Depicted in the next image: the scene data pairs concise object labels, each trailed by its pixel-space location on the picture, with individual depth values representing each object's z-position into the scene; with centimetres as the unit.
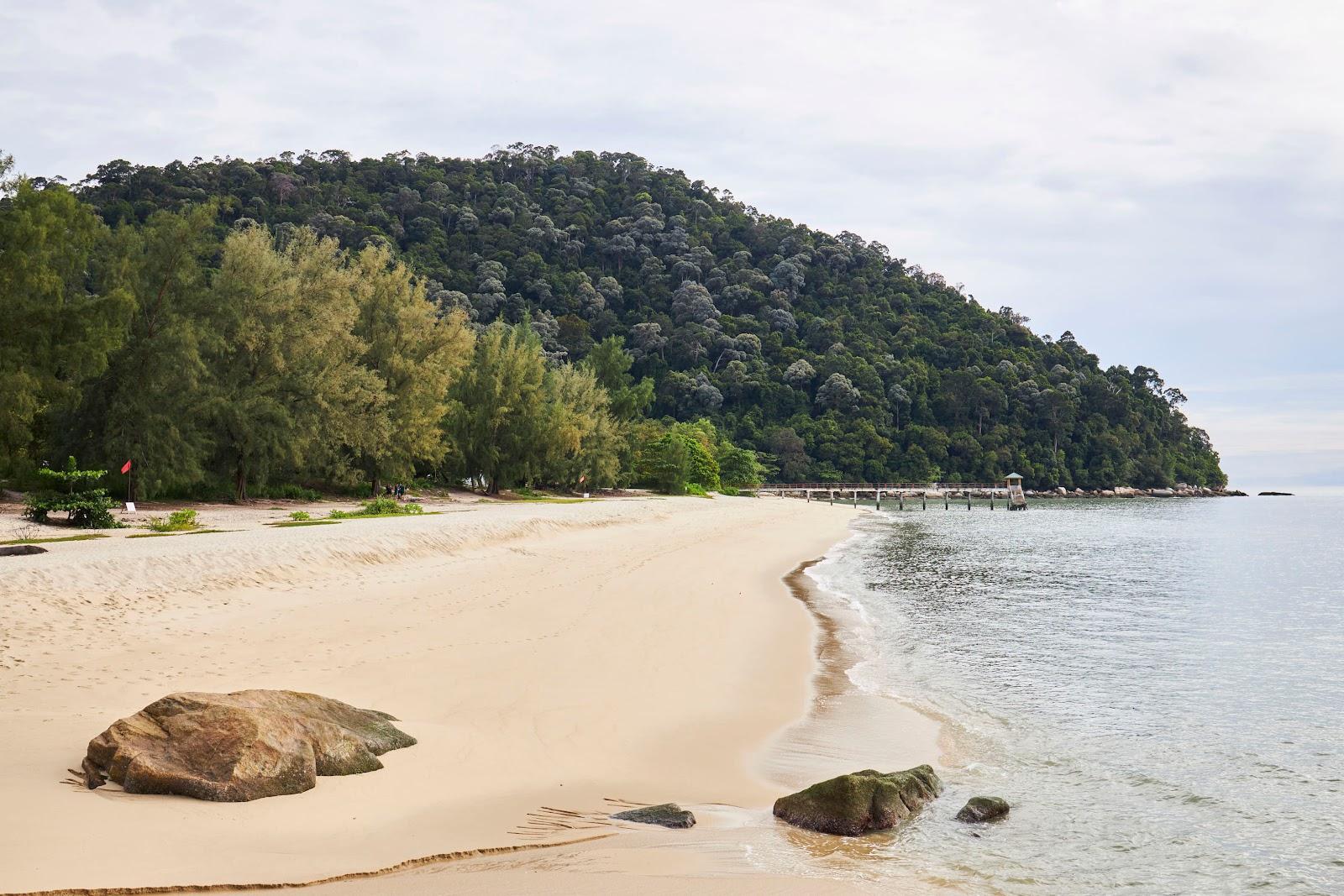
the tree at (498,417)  5572
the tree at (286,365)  3675
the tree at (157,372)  3234
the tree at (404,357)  4544
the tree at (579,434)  5959
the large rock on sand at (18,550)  1617
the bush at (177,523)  2416
